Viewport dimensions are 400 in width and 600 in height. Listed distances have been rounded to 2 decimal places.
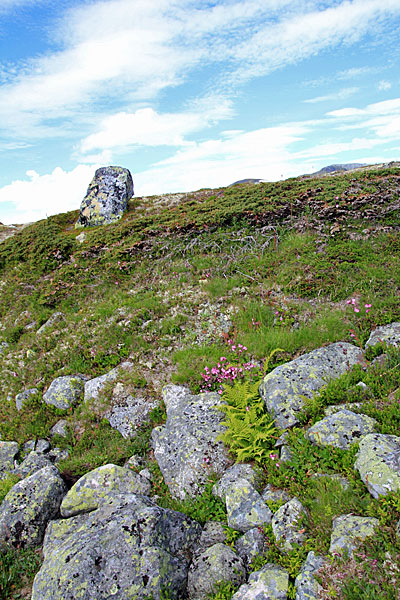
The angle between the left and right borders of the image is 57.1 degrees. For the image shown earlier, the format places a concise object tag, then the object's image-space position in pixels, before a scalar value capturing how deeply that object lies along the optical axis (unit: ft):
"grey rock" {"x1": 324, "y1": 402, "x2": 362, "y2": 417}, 21.90
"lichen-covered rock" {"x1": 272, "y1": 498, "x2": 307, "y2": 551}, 16.58
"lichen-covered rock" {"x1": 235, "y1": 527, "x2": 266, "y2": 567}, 17.53
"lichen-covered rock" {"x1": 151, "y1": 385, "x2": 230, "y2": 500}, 23.30
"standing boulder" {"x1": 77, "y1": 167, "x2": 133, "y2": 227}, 83.41
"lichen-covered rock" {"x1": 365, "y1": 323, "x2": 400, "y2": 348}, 27.08
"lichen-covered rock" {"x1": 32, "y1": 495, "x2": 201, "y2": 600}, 16.85
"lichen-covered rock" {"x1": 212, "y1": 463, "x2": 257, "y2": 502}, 20.76
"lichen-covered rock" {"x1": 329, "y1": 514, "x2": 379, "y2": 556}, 14.79
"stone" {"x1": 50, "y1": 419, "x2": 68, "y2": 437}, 31.55
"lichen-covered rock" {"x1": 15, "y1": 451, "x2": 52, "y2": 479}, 28.66
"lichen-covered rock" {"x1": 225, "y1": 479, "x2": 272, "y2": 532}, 18.46
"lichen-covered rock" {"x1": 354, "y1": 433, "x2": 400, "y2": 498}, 16.31
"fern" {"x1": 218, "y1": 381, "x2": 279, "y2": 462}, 22.06
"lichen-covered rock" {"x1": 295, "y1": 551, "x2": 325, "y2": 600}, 14.29
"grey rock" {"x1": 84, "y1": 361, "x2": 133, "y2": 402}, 33.22
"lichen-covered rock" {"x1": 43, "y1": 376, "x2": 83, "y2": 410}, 34.01
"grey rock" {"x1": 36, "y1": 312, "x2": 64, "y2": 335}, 45.22
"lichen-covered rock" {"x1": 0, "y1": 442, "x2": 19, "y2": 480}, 30.01
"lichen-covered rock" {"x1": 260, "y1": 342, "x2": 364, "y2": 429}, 23.49
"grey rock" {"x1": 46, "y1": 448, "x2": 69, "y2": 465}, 29.76
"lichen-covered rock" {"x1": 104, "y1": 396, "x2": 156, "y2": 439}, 29.58
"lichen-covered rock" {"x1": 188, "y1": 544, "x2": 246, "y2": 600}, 16.90
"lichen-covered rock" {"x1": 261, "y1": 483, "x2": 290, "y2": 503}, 18.93
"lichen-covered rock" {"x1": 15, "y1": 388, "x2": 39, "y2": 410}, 35.50
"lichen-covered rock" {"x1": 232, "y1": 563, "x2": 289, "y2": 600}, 15.15
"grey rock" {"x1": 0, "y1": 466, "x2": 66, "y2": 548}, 23.67
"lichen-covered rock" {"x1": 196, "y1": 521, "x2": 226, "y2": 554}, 19.08
